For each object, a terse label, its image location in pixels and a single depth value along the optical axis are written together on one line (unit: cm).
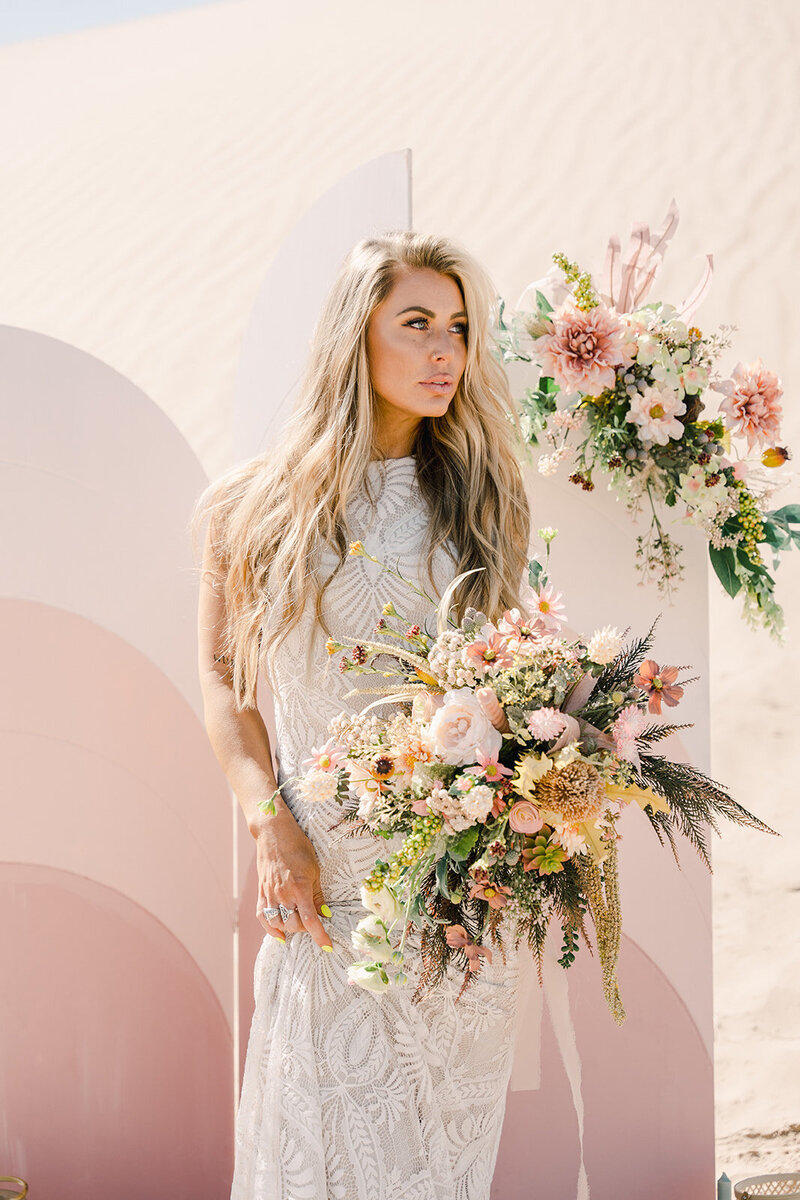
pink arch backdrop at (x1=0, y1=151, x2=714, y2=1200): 272
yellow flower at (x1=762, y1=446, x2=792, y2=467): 247
